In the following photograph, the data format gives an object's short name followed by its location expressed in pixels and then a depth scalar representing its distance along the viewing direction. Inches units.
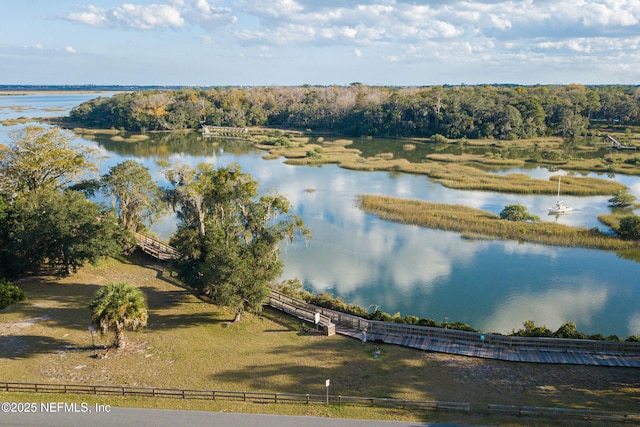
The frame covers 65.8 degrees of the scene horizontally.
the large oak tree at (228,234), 1087.0
